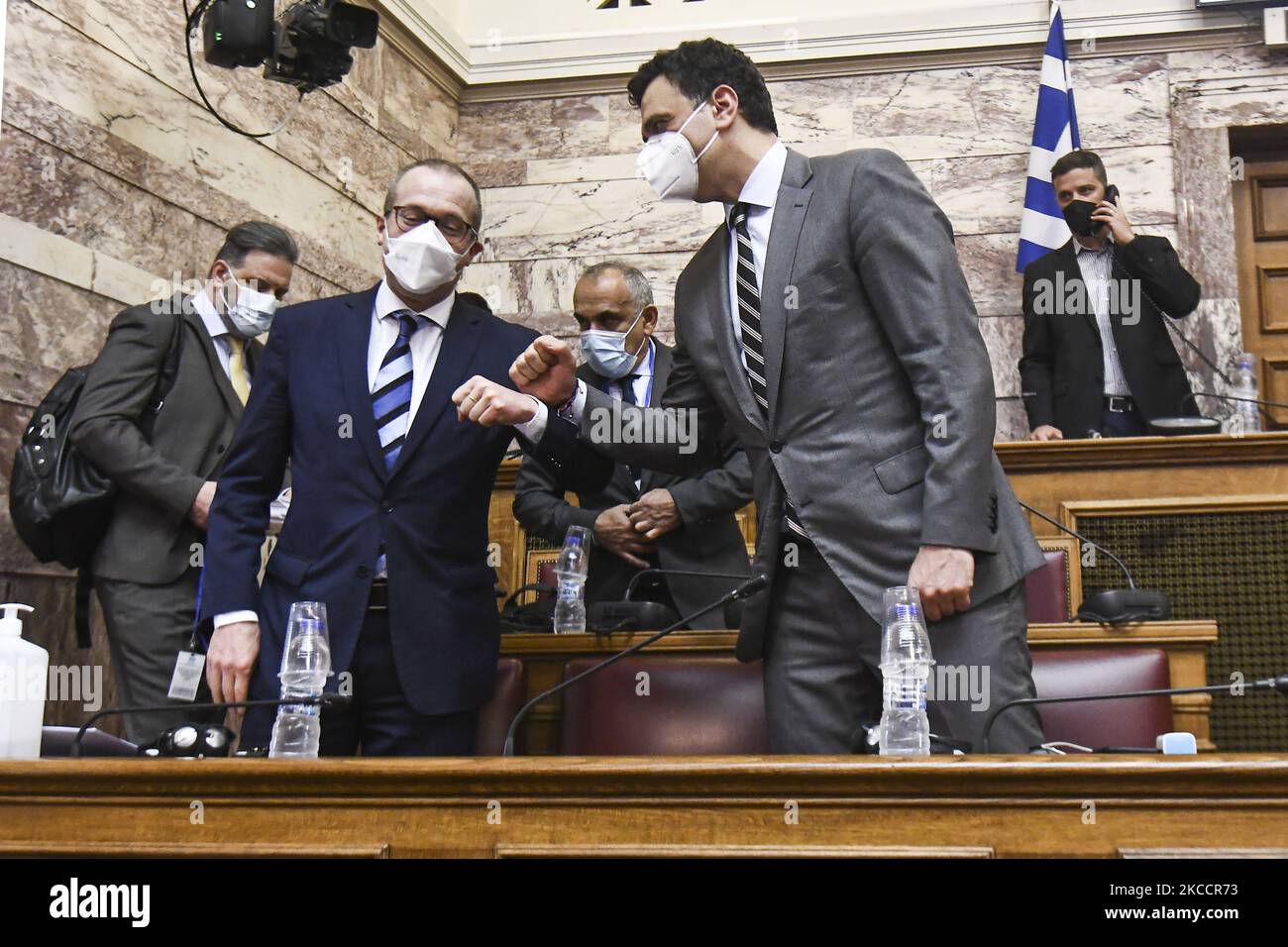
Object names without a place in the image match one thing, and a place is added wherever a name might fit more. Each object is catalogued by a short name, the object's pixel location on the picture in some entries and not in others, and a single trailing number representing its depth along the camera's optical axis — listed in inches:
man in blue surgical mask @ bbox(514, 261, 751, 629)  118.3
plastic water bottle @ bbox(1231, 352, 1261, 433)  219.0
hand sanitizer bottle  64.4
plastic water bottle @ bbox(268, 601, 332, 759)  78.5
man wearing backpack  123.6
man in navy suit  85.4
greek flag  231.3
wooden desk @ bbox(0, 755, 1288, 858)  48.3
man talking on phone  186.5
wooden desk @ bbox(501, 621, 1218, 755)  92.7
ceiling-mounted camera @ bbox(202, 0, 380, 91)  168.1
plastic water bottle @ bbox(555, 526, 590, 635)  124.0
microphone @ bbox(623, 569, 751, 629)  104.2
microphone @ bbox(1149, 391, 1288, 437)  163.9
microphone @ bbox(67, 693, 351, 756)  67.0
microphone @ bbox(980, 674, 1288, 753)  60.8
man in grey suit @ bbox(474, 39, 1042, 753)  77.0
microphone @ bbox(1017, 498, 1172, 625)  96.8
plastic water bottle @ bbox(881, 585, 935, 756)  69.4
